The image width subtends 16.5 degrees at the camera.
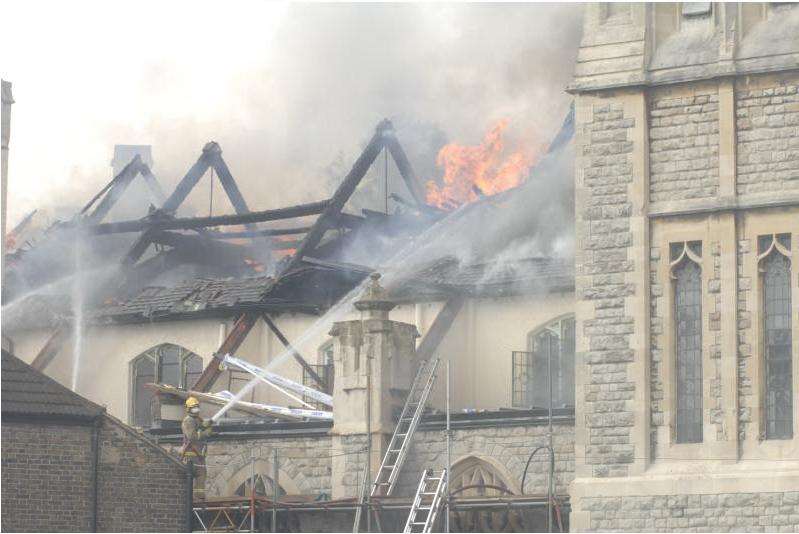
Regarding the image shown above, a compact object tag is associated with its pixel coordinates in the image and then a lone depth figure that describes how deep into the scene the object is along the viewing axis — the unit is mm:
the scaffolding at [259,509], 53938
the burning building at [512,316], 47688
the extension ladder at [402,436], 55156
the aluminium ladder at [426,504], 52844
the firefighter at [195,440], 53094
